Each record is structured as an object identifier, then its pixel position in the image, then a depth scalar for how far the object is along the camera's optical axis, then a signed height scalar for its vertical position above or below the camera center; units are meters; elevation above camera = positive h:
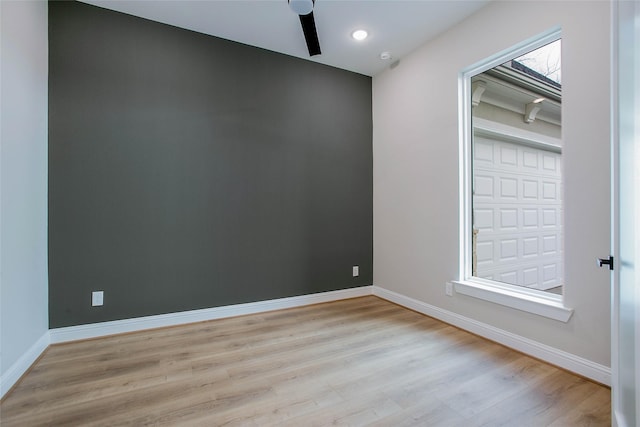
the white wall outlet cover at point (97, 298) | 2.58 -0.76
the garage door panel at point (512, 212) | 2.93 +0.00
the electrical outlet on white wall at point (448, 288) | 2.89 -0.76
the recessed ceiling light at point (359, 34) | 2.99 +1.85
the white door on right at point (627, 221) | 1.10 -0.04
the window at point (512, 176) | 2.46 +0.37
